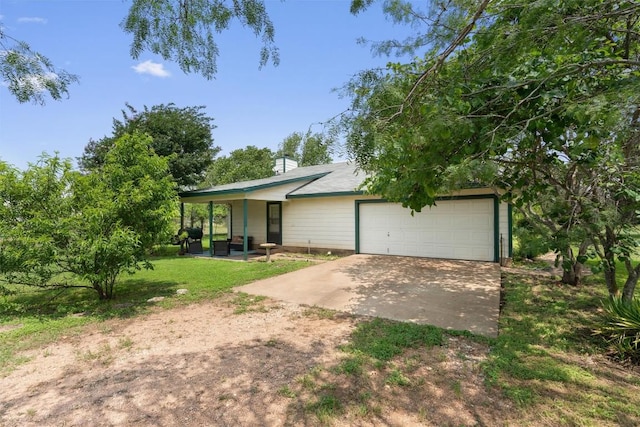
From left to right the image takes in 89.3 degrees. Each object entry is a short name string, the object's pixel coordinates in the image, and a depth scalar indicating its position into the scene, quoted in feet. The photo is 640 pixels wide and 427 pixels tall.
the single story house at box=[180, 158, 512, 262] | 32.60
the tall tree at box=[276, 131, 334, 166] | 126.56
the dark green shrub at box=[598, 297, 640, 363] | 11.66
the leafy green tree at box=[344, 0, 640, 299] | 10.03
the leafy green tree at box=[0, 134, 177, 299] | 16.93
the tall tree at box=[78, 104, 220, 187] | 50.70
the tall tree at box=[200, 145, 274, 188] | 100.42
